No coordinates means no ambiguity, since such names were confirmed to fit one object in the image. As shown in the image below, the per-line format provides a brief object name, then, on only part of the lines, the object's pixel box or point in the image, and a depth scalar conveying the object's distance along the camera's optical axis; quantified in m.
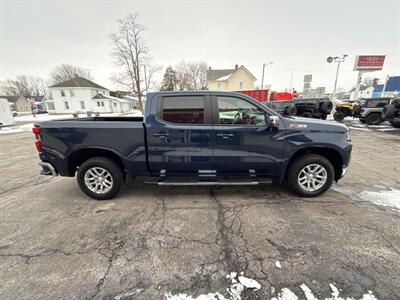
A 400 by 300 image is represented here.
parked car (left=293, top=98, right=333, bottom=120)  14.61
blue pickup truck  3.32
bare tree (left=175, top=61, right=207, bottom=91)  62.09
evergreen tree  61.72
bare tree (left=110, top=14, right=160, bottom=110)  34.47
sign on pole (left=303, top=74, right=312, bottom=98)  41.50
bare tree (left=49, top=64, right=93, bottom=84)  67.88
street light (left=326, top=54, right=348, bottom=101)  27.50
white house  40.59
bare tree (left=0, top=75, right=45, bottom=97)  78.88
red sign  32.38
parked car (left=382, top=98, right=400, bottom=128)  11.19
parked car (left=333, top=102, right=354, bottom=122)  16.19
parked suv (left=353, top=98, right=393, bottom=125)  13.27
